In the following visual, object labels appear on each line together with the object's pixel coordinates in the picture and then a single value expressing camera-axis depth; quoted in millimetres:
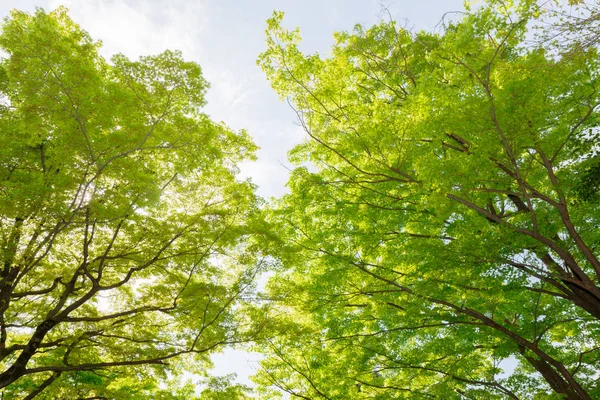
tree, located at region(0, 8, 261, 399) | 5512
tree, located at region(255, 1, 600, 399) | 4488
